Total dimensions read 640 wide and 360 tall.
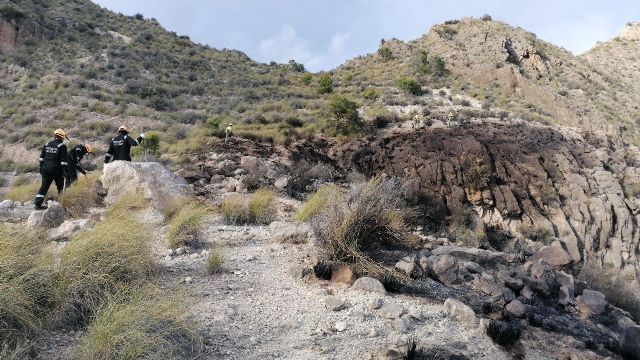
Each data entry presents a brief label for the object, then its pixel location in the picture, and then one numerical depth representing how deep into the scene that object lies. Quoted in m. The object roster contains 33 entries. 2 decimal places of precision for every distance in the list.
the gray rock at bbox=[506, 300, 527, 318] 6.97
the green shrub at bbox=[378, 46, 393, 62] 41.69
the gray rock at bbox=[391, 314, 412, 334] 5.52
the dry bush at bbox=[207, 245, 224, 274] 6.54
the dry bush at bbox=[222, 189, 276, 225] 9.73
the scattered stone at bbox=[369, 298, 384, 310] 5.95
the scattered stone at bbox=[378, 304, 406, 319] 5.79
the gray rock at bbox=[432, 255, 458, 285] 7.70
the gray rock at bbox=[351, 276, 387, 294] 6.46
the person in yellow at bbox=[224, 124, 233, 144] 17.86
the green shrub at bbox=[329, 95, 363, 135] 22.00
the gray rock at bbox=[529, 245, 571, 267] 11.01
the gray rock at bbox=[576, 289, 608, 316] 8.20
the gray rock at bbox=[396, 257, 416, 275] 7.20
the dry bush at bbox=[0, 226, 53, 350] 3.92
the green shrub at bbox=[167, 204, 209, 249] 7.40
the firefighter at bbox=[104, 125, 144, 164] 11.66
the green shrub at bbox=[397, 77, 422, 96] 30.38
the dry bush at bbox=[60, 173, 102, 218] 9.36
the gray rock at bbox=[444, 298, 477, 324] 6.14
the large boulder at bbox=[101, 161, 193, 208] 9.56
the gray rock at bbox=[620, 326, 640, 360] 6.60
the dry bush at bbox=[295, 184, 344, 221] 9.34
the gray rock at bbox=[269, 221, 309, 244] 8.35
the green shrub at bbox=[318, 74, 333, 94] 33.62
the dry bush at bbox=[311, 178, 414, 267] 7.16
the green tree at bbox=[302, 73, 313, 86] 37.06
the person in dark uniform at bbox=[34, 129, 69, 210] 9.96
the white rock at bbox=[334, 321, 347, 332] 5.40
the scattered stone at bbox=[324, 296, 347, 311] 5.84
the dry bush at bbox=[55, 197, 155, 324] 4.67
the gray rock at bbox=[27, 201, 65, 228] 7.81
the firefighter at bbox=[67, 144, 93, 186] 11.34
